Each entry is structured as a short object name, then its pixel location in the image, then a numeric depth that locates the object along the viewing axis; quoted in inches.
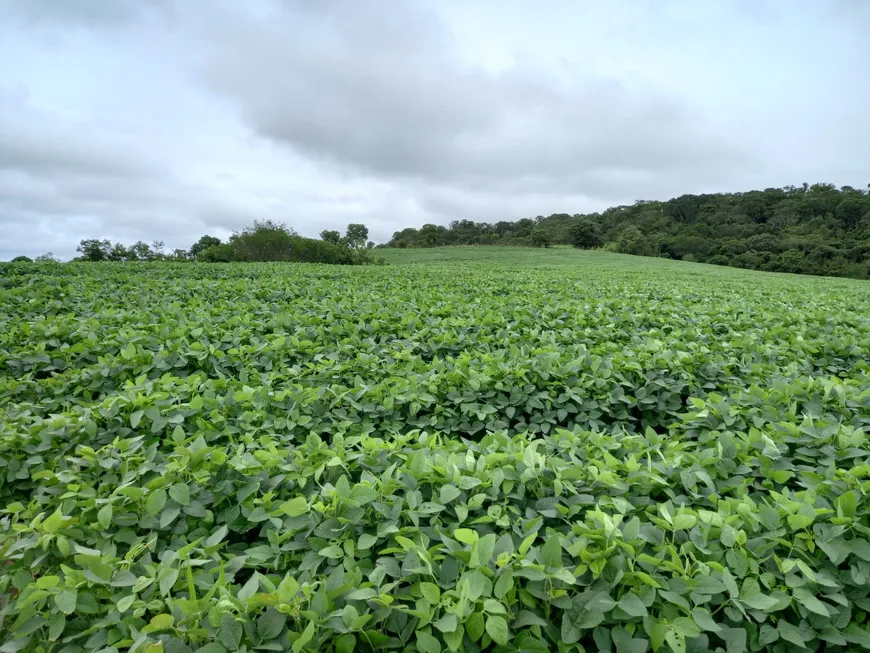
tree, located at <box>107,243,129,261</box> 1435.8
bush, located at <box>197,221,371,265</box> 1534.2
